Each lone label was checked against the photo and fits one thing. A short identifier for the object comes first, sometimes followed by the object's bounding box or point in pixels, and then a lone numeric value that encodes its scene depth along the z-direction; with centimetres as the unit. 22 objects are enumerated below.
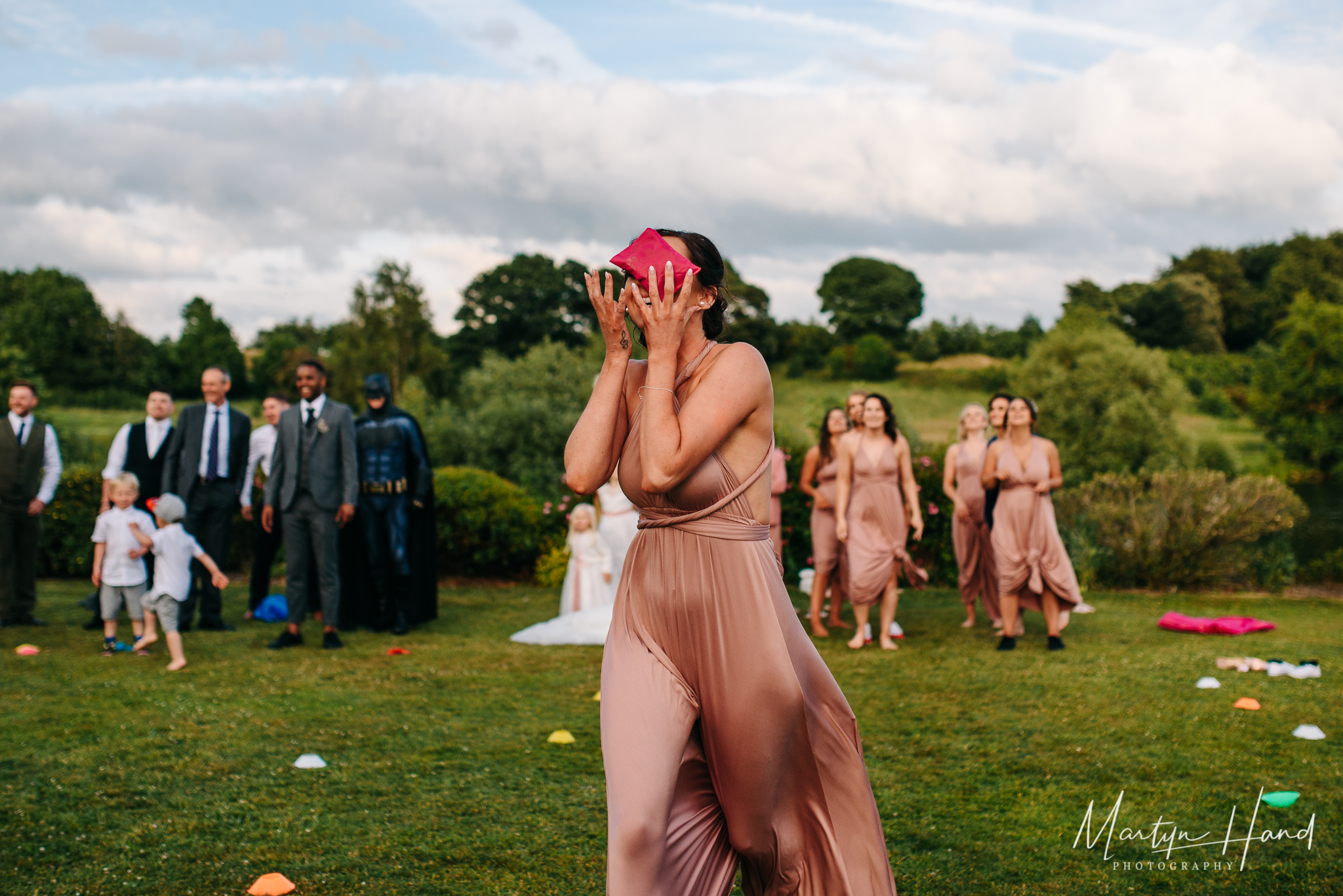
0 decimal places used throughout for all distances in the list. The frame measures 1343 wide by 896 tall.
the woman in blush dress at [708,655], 249
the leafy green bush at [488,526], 1393
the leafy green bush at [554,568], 1401
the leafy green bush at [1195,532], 1369
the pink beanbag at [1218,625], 1010
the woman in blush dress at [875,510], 893
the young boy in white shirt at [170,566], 791
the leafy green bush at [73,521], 1361
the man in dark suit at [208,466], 943
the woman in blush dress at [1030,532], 878
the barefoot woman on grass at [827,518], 1022
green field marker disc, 461
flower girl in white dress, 1065
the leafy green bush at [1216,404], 4116
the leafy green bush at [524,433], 2298
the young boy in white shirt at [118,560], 820
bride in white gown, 1105
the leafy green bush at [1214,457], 3062
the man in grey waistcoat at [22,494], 973
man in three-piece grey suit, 859
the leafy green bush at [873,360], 4662
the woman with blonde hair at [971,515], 1046
